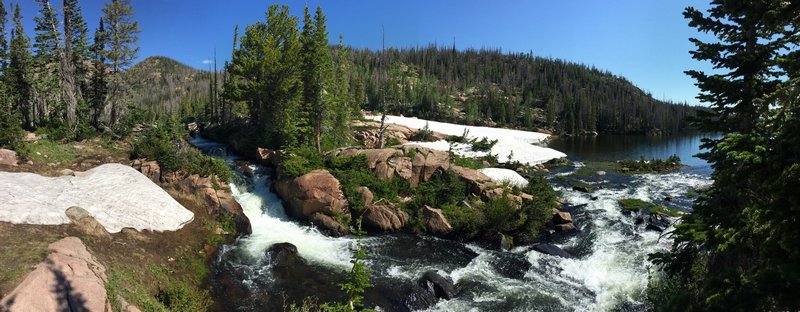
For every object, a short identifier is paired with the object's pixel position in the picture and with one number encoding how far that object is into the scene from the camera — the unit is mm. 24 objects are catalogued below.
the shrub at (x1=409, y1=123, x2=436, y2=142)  57812
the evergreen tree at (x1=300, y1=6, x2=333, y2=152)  32875
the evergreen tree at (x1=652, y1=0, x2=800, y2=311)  4711
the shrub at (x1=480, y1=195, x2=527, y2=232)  21078
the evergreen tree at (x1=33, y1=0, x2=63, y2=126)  30922
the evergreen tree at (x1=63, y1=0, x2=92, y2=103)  31000
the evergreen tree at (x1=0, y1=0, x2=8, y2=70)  32406
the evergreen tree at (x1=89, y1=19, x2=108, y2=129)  31994
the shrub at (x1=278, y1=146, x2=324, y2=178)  24156
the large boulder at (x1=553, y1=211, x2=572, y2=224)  22891
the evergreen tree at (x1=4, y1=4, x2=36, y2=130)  31031
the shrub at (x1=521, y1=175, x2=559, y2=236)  21342
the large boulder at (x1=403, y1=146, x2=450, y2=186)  25594
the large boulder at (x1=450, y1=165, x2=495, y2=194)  24938
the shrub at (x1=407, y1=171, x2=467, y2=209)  23516
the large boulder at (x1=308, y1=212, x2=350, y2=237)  21203
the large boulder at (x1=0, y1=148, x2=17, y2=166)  19122
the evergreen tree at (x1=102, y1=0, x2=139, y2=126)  30583
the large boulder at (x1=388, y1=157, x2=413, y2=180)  25312
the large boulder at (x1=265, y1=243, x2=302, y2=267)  17234
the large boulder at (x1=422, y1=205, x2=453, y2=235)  21516
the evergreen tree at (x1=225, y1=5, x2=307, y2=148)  33688
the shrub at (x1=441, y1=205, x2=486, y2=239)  21094
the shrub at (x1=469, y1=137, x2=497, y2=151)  50875
